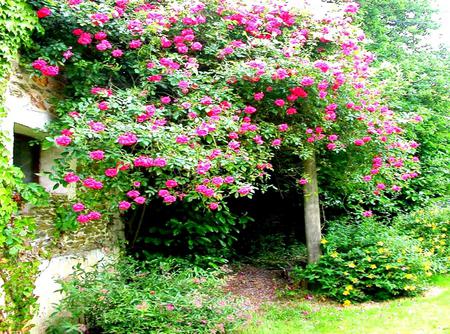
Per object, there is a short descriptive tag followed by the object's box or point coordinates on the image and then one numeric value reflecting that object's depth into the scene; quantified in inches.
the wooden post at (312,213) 233.0
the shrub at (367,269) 213.0
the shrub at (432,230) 250.4
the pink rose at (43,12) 154.0
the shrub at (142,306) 142.5
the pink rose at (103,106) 149.3
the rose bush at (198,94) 148.1
